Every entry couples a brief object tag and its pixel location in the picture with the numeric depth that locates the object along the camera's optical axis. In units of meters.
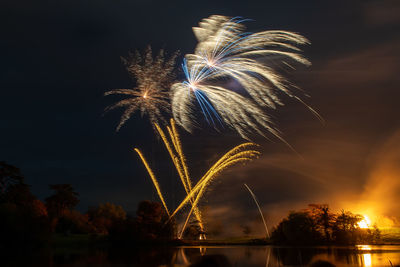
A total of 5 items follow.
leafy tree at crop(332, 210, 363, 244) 51.59
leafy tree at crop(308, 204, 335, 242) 52.66
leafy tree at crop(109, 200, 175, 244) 54.62
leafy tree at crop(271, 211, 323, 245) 51.81
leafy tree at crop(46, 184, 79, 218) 76.88
